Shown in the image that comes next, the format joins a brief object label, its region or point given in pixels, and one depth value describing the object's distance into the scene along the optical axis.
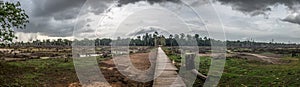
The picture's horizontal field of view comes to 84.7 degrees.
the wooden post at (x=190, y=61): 9.46
